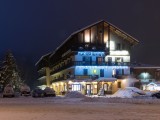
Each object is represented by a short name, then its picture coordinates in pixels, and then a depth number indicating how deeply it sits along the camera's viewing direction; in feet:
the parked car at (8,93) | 114.59
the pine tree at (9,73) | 176.36
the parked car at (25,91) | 135.47
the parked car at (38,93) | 113.71
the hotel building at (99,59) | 150.76
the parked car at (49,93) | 111.09
